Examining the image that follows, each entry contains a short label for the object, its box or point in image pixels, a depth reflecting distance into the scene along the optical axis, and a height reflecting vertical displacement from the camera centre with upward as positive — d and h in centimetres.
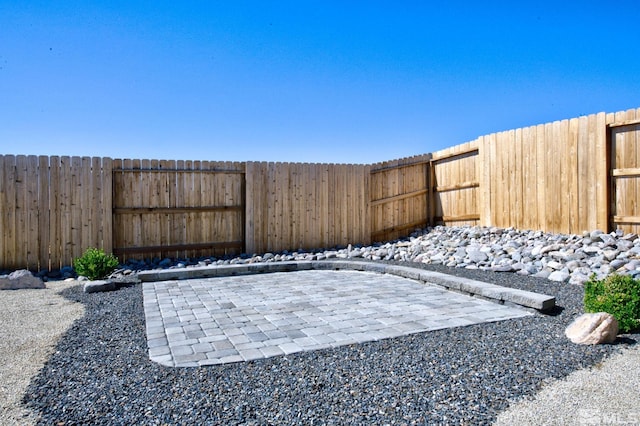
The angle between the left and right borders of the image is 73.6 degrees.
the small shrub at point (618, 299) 361 -79
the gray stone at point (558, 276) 570 -89
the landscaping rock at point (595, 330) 330 -95
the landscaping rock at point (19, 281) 618 -89
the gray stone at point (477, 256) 723 -76
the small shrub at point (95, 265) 633 -70
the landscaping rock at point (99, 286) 570 -91
